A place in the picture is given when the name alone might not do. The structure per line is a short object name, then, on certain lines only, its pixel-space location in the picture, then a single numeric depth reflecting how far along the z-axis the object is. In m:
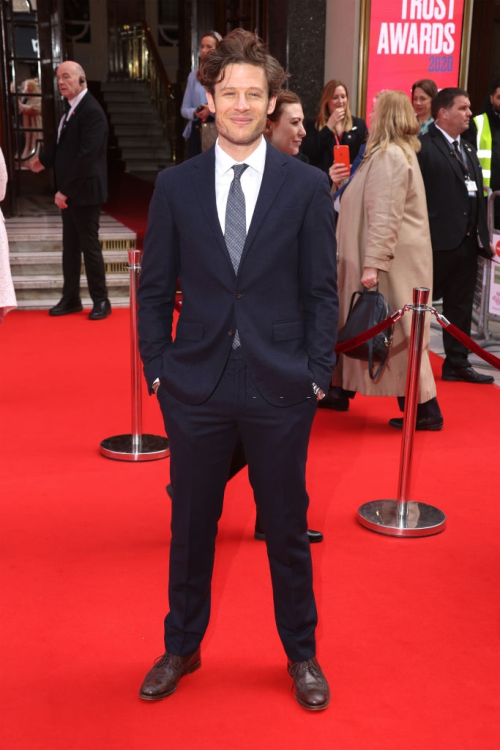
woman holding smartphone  6.95
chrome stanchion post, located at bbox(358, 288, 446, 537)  3.76
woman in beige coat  4.67
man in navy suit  2.35
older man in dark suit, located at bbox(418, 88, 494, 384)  5.62
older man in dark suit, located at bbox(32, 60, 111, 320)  7.54
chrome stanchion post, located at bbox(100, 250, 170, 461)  4.63
